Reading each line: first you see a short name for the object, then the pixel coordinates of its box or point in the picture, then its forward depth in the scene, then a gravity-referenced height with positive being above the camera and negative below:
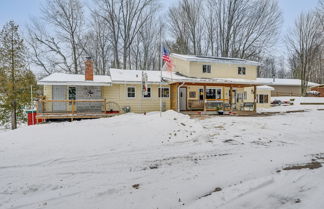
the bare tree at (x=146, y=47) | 27.86 +9.13
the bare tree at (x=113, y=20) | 24.12 +11.80
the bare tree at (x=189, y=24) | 26.89 +12.46
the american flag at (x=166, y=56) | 10.72 +2.82
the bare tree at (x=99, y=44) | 25.44 +8.84
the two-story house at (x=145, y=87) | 12.80 +1.01
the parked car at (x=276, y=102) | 24.59 -0.24
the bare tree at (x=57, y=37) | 21.88 +8.56
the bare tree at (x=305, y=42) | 27.59 +10.02
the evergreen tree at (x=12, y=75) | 14.50 +2.28
